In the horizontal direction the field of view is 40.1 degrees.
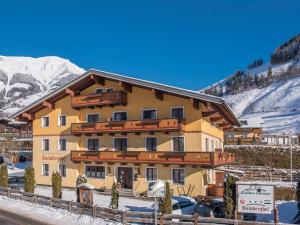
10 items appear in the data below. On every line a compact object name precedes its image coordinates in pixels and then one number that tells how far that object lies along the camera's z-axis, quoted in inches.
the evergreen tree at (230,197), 902.4
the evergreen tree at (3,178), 1477.6
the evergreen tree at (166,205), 957.8
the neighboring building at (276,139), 2733.5
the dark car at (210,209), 1007.3
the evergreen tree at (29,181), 1359.5
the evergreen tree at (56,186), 1263.5
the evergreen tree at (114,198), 1063.0
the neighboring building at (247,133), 2637.8
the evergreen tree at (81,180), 1239.8
